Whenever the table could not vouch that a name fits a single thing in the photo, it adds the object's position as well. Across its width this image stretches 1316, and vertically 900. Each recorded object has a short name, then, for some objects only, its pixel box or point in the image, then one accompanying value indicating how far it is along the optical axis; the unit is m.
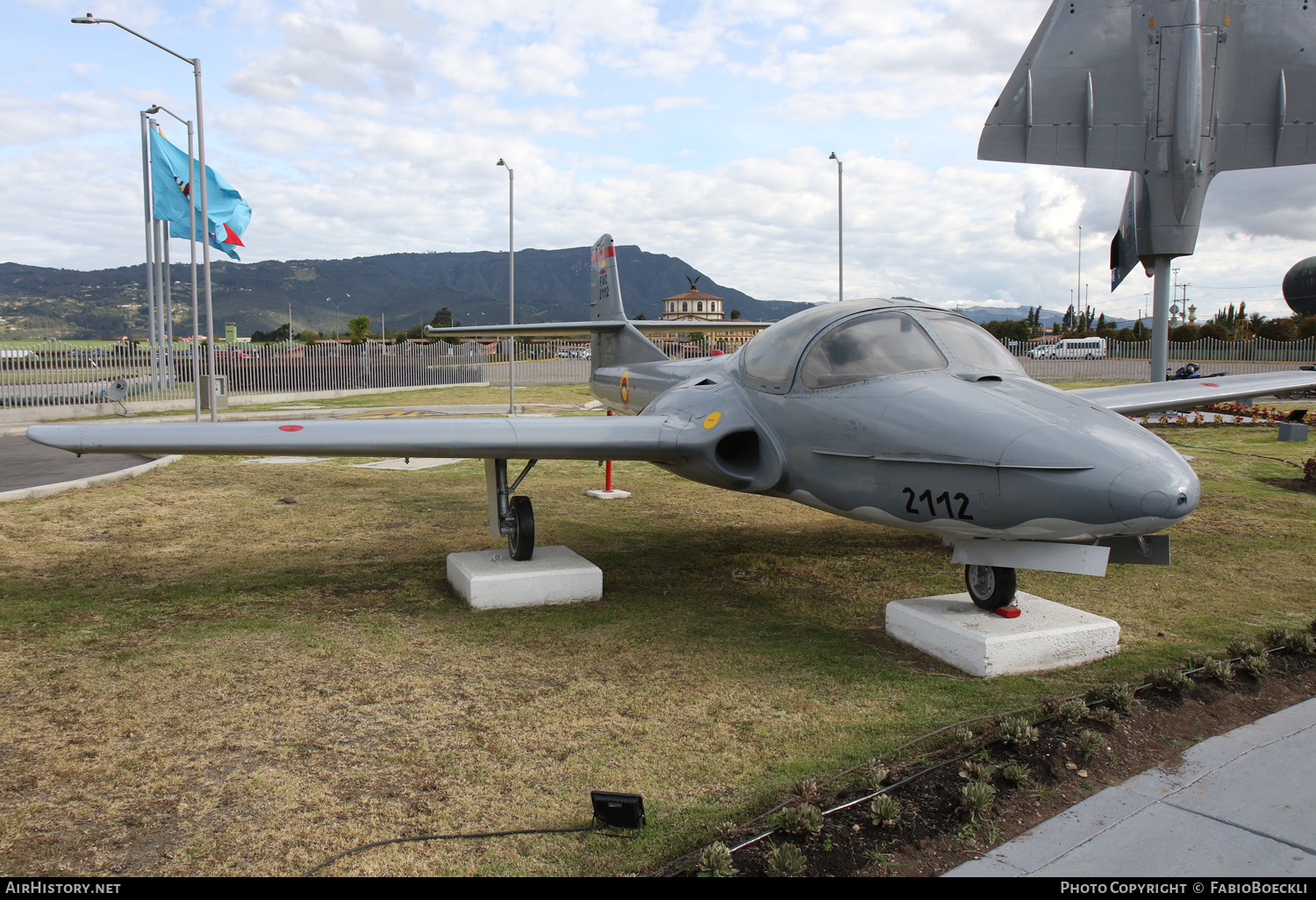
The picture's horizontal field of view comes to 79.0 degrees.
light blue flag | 26.50
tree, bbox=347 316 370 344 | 90.14
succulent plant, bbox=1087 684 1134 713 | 4.64
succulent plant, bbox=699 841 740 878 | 3.12
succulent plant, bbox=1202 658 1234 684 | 5.09
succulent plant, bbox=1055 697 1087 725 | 4.50
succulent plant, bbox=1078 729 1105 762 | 4.15
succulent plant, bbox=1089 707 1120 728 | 4.50
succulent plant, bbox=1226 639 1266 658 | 5.40
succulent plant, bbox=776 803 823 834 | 3.42
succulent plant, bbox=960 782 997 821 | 3.61
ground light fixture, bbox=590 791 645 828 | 3.52
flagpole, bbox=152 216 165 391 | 28.00
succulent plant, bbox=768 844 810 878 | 3.10
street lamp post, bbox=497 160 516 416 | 25.79
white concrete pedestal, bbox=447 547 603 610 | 7.16
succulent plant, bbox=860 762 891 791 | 3.82
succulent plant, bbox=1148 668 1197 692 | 4.93
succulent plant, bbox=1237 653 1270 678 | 5.17
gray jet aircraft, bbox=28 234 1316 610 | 4.69
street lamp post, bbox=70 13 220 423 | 17.97
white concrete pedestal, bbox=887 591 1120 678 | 5.51
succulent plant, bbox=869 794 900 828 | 3.51
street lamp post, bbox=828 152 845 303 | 29.77
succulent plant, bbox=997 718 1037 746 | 4.25
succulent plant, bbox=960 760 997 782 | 3.90
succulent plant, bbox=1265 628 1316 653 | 5.61
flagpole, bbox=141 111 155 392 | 26.47
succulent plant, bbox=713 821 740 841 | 3.45
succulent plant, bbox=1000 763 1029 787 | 3.88
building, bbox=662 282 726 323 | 154.56
